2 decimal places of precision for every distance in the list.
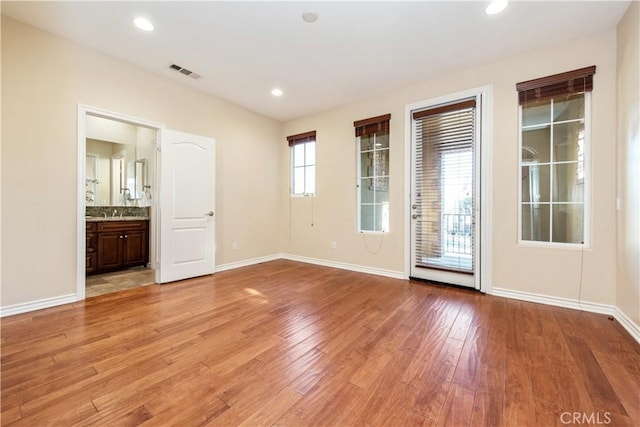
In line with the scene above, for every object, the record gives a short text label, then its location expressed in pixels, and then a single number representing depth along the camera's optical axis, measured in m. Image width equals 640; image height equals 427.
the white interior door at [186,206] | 3.65
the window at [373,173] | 4.14
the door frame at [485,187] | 3.21
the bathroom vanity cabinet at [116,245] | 3.98
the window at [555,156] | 2.75
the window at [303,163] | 5.02
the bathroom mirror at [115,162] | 4.82
